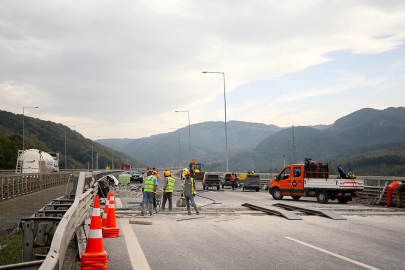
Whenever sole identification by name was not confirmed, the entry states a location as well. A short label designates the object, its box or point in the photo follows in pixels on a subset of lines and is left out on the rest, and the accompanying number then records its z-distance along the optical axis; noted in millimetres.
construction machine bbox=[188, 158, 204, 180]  52644
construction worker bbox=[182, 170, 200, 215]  17594
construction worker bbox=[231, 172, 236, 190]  44762
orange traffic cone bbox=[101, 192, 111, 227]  12283
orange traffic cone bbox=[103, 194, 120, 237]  11320
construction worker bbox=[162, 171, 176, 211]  18703
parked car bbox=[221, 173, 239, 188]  44844
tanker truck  46344
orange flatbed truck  25391
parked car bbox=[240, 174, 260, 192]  40375
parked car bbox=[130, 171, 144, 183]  59978
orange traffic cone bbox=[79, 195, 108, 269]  7406
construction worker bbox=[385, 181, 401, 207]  22719
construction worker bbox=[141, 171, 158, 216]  16938
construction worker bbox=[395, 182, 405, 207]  21578
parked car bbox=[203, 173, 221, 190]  41094
